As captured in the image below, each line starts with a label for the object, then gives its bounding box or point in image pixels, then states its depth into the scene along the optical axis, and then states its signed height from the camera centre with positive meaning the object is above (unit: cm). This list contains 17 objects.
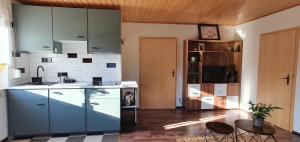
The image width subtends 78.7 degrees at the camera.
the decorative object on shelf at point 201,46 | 463 +51
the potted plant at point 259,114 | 222 -58
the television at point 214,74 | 460 -20
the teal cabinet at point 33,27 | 291 +60
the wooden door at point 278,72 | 320 -9
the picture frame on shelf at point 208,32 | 468 +89
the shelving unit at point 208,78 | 454 -30
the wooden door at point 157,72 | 464 -16
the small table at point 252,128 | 210 -74
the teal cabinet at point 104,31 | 309 +59
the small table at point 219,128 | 231 -81
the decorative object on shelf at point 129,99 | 328 -60
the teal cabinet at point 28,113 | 275 -73
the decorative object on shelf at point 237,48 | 468 +46
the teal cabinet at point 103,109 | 293 -71
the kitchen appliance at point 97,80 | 328 -28
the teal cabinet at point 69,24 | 300 +69
